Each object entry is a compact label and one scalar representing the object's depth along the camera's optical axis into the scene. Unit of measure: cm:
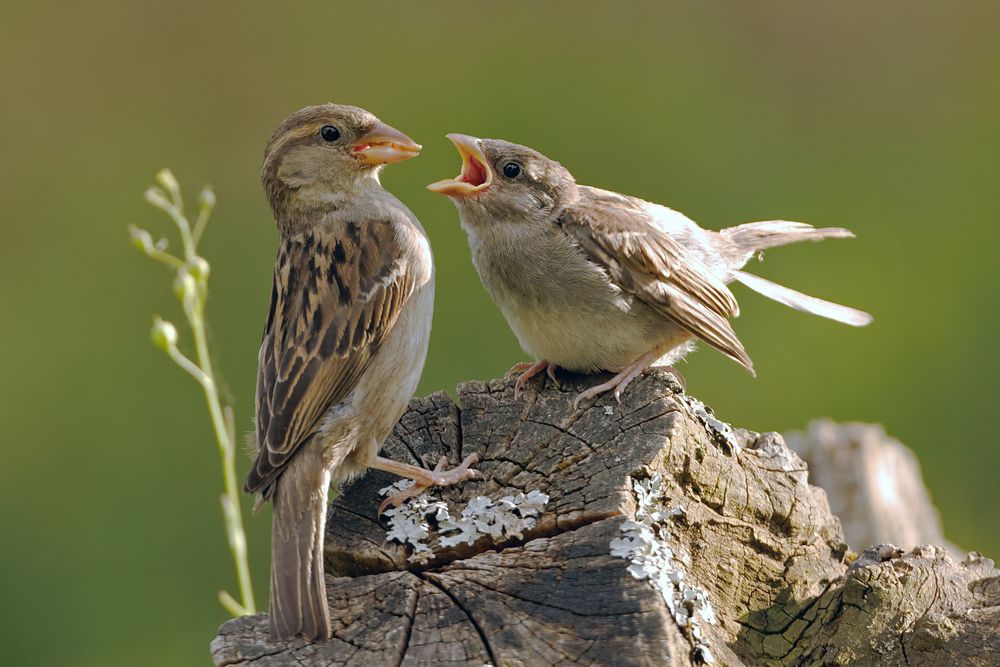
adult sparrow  491
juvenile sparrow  562
